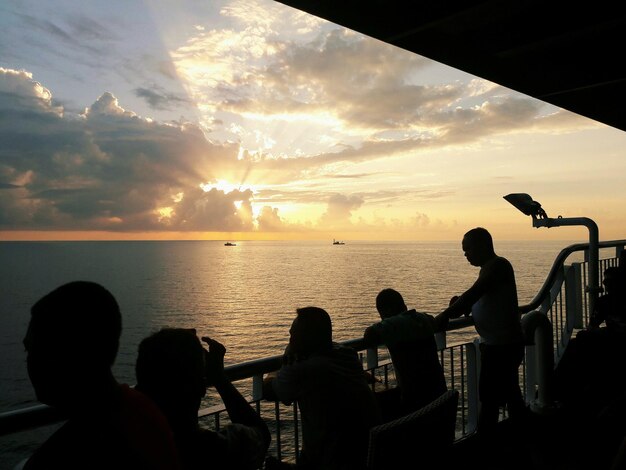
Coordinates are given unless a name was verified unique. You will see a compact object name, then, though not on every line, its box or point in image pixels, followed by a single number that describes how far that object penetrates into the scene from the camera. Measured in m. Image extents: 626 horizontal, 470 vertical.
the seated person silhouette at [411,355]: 3.09
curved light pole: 6.02
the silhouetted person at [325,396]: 2.42
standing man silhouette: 3.87
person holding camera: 1.62
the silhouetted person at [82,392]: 1.27
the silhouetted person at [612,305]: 5.71
